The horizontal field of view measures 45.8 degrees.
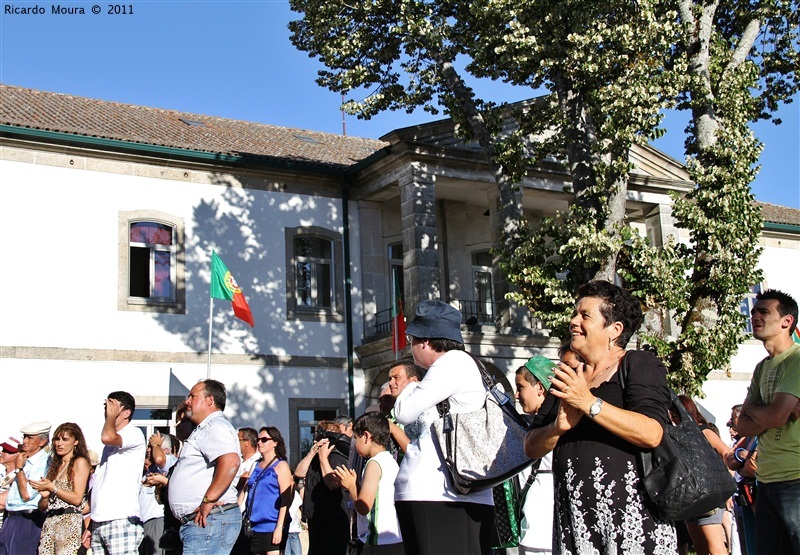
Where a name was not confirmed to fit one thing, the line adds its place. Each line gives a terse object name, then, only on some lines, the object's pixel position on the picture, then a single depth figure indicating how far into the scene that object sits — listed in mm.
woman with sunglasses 9961
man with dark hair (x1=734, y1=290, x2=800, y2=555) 5637
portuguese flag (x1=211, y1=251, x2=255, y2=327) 19891
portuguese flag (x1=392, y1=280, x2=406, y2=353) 19856
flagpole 18566
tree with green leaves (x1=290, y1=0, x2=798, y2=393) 15008
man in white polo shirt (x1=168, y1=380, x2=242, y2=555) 7117
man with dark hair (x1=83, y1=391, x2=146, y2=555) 8781
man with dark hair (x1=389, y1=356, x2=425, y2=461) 6707
